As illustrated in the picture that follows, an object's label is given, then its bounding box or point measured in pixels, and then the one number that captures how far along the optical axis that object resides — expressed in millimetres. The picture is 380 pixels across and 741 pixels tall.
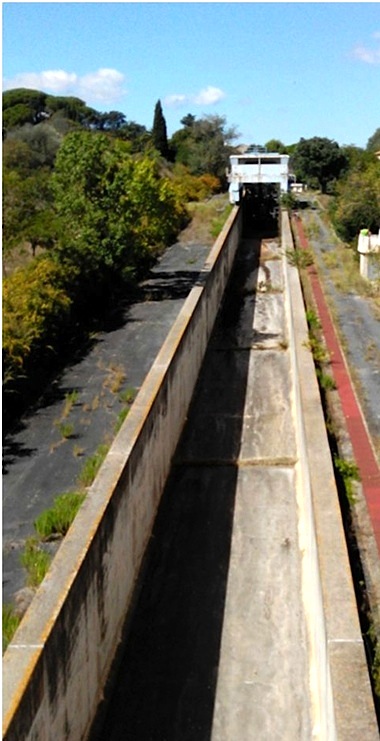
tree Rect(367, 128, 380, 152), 118025
